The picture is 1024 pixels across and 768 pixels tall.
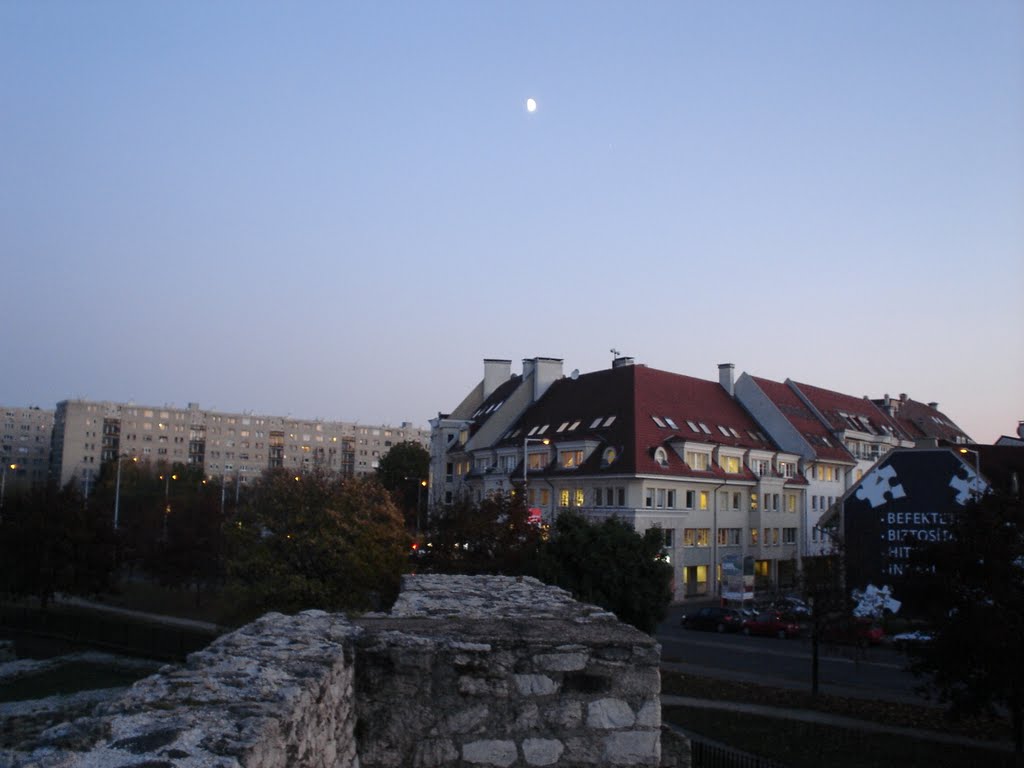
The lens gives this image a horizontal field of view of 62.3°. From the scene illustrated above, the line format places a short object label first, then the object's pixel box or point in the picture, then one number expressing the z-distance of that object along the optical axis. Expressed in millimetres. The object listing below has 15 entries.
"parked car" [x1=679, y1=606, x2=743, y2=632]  38094
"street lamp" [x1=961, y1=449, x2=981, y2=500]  36469
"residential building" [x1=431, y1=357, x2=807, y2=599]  49125
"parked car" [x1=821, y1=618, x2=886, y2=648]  23812
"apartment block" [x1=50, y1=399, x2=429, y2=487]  149500
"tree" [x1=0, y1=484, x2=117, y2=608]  38688
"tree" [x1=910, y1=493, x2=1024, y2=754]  16844
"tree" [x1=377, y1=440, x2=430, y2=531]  92438
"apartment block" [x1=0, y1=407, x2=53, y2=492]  171750
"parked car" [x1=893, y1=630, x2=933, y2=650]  29334
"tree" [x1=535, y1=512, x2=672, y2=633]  24406
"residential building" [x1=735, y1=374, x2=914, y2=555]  60969
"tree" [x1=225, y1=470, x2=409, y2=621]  23125
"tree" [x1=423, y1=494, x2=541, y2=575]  28672
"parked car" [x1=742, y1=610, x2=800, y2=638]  36938
